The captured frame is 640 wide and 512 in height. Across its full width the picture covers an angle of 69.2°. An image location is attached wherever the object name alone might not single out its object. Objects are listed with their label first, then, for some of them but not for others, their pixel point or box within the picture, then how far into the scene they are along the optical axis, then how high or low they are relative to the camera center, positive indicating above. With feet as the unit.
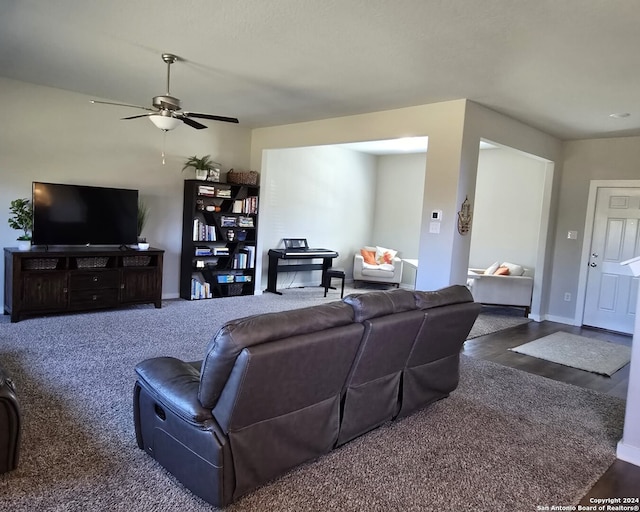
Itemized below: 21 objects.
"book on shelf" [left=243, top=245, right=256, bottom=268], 23.35 -2.09
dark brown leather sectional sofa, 6.25 -2.69
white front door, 19.85 -1.02
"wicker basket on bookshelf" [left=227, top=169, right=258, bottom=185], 22.68 +1.74
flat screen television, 16.66 -0.46
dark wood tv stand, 15.83 -2.82
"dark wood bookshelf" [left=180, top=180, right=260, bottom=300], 21.25 -1.33
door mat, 14.85 -4.11
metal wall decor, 16.06 +0.35
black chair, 24.27 -3.00
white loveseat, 21.83 -2.81
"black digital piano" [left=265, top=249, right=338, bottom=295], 24.54 -2.32
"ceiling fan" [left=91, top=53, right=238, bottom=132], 12.87 +2.70
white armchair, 27.48 -2.96
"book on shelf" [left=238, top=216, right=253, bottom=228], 22.77 -0.44
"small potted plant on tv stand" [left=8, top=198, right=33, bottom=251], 16.46 -0.80
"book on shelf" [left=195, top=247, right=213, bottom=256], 21.35 -1.88
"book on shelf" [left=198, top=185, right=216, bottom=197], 20.97 +0.91
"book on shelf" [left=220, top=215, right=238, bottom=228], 22.20 -0.45
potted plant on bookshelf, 21.03 +2.03
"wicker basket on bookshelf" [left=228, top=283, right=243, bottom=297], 22.76 -3.76
